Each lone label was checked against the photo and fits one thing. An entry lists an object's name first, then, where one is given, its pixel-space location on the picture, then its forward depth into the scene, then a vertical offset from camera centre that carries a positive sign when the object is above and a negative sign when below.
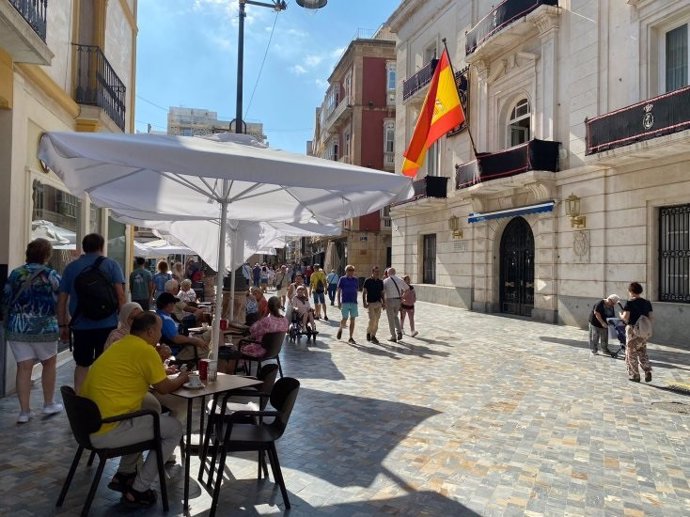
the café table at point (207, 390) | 3.59 -0.90
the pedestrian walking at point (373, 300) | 11.56 -0.73
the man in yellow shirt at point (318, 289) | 16.39 -0.68
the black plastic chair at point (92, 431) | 3.18 -1.05
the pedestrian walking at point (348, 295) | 11.93 -0.63
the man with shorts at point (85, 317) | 5.27 -0.53
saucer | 3.80 -0.87
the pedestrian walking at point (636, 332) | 7.74 -0.88
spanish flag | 14.84 +4.42
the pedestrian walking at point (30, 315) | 5.27 -0.52
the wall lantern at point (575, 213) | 14.10 +1.55
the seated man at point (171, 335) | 5.75 -0.77
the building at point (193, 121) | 101.54 +28.72
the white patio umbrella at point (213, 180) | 3.50 +0.72
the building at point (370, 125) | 36.31 +9.88
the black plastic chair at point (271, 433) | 3.53 -1.16
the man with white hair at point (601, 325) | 9.95 -1.01
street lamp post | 12.06 +5.53
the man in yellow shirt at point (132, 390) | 3.38 -0.82
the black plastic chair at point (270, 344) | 6.80 -1.01
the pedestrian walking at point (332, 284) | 22.02 -0.72
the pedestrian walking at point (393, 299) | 11.73 -0.69
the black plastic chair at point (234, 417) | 3.75 -1.11
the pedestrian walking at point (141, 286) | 11.43 -0.47
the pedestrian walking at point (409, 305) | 12.54 -0.88
